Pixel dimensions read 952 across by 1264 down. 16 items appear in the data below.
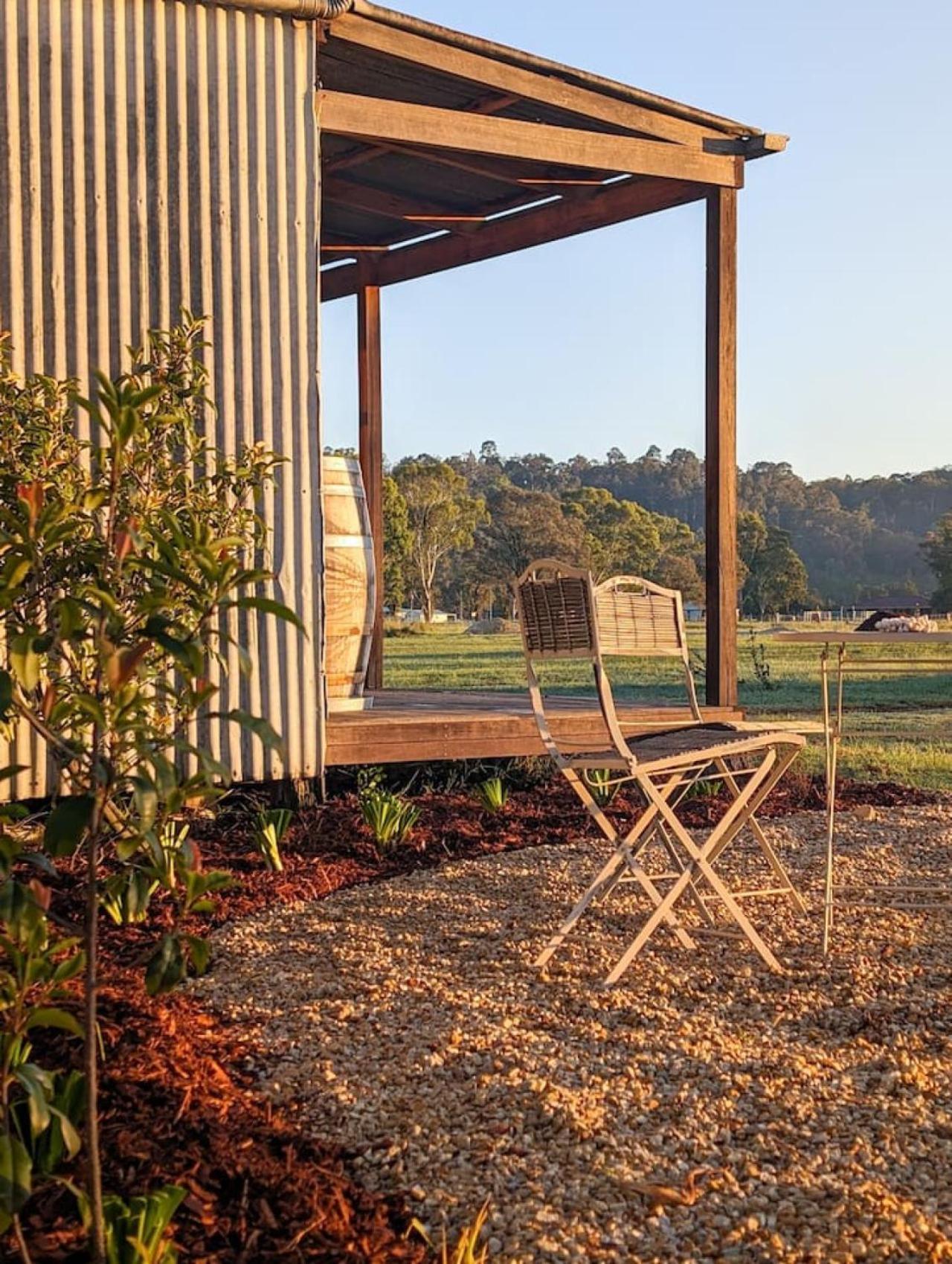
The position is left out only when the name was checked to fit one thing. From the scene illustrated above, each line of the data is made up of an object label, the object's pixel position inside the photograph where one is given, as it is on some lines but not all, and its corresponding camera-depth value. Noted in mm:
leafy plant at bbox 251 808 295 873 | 5043
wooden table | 3902
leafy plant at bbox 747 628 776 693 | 15437
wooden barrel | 6453
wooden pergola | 6258
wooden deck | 6207
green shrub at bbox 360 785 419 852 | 5359
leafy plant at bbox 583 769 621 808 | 6477
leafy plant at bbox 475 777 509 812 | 6262
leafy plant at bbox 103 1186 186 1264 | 2051
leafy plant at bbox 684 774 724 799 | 6777
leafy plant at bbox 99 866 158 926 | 1954
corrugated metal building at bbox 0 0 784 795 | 5328
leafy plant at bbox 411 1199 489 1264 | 2152
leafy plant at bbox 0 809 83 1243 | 1801
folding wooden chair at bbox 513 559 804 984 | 3830
